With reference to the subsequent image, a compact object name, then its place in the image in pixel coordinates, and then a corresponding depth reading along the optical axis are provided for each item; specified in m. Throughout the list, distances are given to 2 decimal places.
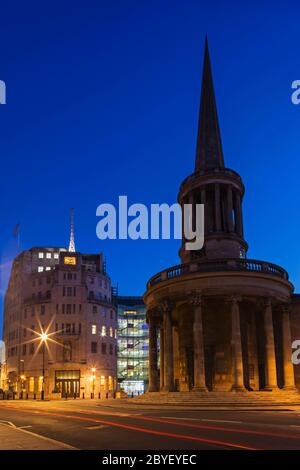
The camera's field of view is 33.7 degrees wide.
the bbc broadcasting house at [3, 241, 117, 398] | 91.44
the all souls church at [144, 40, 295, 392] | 41.00
